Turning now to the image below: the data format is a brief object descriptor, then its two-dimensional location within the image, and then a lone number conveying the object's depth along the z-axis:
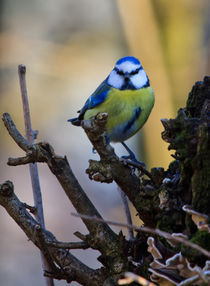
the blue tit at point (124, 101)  3.57
